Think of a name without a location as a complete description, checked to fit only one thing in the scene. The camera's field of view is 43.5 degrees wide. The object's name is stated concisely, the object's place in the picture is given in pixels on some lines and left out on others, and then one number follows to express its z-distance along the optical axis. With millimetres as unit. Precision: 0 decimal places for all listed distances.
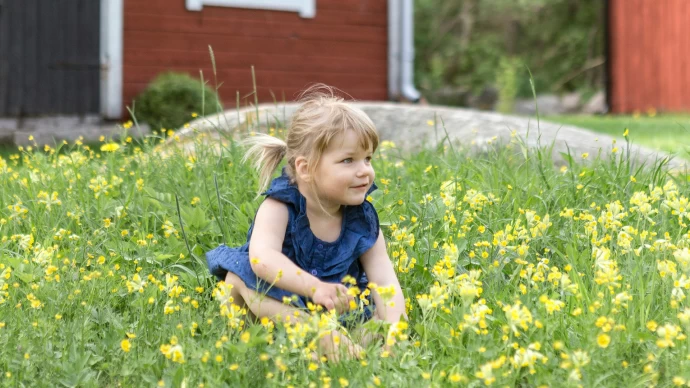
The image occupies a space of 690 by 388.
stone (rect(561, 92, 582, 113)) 25797
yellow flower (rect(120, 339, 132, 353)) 2355
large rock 5648
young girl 2877
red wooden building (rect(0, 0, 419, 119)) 10492
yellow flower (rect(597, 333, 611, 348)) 2129
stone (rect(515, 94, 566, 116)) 25625
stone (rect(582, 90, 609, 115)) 21312
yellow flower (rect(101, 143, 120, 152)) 4230
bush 10438
